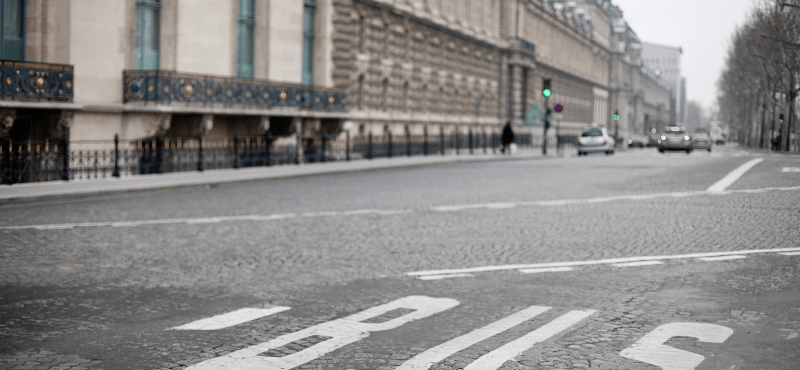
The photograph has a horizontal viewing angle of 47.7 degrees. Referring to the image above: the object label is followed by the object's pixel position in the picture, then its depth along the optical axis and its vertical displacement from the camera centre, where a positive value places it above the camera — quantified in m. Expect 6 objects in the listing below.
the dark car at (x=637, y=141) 90.75 +0.91
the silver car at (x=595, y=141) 49.22 +0.45
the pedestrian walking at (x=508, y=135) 46.72 +0.64
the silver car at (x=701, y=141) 60.69 +0.72
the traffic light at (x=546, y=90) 44.96 +2.90
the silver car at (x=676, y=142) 50.82 +0.52
